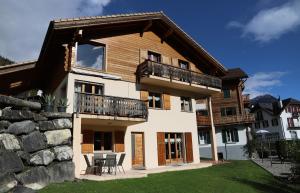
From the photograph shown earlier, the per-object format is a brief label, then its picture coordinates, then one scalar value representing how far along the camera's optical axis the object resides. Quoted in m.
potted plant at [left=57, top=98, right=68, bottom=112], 10.09
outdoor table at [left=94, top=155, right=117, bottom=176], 10.21
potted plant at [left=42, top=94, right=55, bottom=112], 9.78
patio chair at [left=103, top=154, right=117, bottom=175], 10.29
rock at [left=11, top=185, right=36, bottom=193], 7.04
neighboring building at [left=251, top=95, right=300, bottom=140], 38.37
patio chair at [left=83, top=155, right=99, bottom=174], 10.64
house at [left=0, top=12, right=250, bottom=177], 11.71
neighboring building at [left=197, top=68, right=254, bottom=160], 24.10
